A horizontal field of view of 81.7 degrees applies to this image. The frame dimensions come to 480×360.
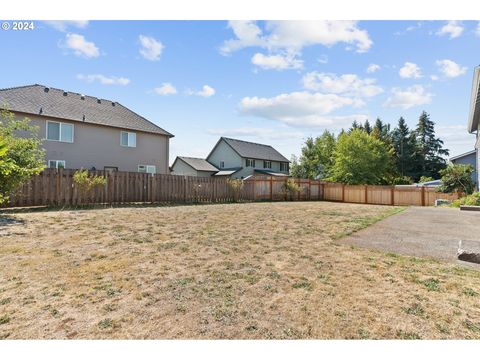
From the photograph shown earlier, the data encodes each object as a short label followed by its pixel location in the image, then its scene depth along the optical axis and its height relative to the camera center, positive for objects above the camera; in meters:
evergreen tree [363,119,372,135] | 55.10 +10.91
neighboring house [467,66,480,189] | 12.23 +4.09
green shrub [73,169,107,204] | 11.90 -0.11
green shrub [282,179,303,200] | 22.97 -0.58
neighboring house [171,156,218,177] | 36.41 +1.84
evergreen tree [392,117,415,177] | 48.86 +5.13
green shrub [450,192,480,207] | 13.39 -0.90
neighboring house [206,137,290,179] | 35.53 +2.92
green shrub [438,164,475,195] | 17.73 +0.21
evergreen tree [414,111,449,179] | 48.94 +5.76
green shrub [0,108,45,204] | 8.80 +0.67
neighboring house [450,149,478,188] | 28.27 +2.56
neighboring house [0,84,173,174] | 17.14 +3.39
